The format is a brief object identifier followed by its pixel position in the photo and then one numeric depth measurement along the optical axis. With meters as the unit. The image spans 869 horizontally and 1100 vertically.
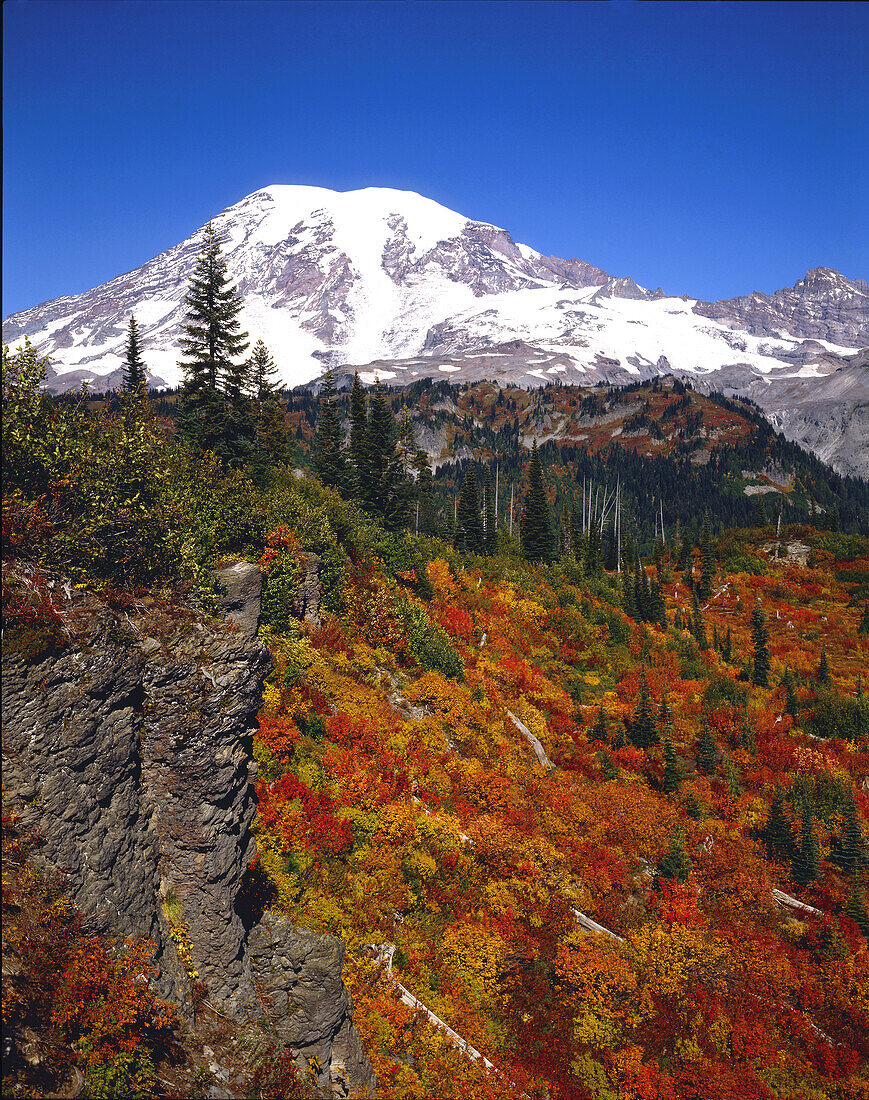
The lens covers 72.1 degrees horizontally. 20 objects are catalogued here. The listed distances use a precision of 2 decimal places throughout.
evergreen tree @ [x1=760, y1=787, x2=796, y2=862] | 34.88
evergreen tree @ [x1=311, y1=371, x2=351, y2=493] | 61.31
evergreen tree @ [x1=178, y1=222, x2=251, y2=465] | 36.44
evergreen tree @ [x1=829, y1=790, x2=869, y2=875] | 33.88
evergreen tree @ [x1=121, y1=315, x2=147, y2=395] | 49.16
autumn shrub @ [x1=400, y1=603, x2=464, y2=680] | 36.16
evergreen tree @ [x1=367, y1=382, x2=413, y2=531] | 57.94
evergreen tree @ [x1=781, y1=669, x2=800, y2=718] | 52.19
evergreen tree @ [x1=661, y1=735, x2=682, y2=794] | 38.00
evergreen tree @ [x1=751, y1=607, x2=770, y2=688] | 58.19
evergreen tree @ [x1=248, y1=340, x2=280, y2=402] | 51.56
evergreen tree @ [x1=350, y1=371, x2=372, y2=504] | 57.75
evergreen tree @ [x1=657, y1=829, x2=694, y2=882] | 29.92
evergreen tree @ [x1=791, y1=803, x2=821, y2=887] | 33.25
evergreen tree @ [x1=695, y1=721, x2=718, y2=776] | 41.88
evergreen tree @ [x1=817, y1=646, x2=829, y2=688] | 57.06
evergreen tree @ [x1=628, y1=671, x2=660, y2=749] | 41.75
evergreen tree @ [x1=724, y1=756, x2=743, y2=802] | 39.31
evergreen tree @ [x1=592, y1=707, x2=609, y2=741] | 41.38
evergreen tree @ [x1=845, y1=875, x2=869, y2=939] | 31.14
